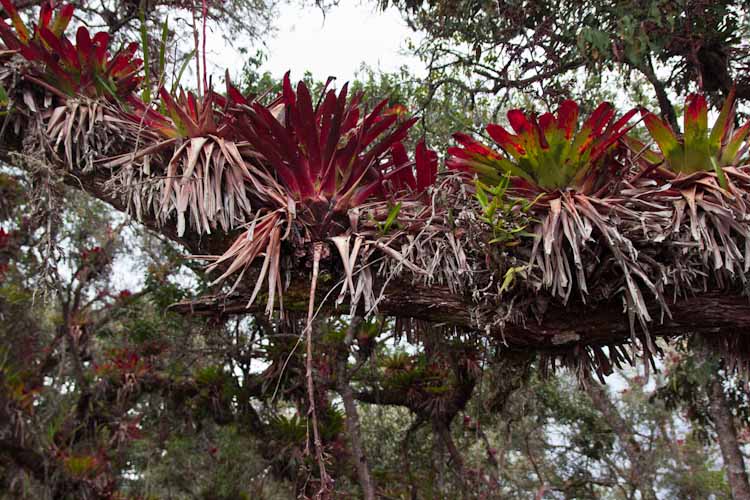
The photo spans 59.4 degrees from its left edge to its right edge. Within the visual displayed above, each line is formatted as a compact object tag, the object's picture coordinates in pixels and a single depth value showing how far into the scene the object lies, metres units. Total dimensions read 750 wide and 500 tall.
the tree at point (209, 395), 5.10
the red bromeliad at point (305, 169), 2.10
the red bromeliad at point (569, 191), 2.02
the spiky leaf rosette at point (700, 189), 2.04
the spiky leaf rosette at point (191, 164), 2.13
